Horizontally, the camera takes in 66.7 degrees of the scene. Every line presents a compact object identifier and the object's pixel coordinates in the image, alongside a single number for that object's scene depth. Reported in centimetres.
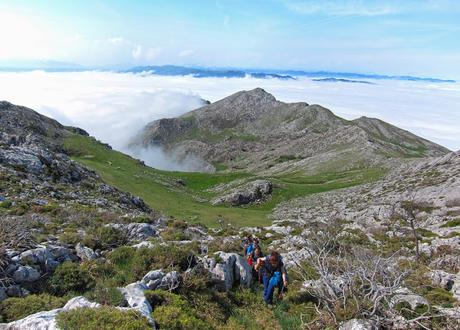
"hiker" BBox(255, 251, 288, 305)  1462
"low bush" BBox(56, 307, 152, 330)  971
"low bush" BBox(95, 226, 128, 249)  1902
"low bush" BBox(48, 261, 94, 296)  1358
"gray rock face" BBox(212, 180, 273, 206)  7888
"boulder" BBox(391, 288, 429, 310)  1295
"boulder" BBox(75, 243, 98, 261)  1645
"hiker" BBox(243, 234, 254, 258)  1966
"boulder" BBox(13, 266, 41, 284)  1318
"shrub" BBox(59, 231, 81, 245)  1815
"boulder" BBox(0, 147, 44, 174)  4031
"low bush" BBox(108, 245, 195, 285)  1509
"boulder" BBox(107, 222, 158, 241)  2255
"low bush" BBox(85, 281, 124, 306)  1191
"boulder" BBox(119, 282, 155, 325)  1113
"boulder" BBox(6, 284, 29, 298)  1253
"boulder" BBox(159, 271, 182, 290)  1361
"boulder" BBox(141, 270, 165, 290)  1356
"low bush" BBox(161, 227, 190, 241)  2210
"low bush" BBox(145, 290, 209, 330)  1113
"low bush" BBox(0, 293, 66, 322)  1111
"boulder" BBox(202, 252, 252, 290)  1550
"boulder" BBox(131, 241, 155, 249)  1705
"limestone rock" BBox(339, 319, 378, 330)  1081
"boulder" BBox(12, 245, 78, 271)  1401
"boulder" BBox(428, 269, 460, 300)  1546
